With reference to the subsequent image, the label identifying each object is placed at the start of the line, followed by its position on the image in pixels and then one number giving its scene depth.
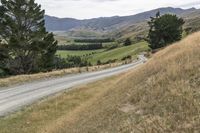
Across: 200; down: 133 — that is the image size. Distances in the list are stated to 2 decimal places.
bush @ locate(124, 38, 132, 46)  183.18
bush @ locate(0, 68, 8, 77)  65.40
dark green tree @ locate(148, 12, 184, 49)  95.19
